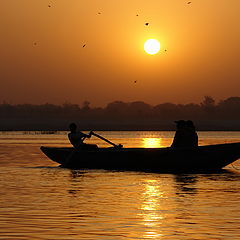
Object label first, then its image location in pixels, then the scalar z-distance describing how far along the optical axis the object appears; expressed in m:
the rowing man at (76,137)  40.52
